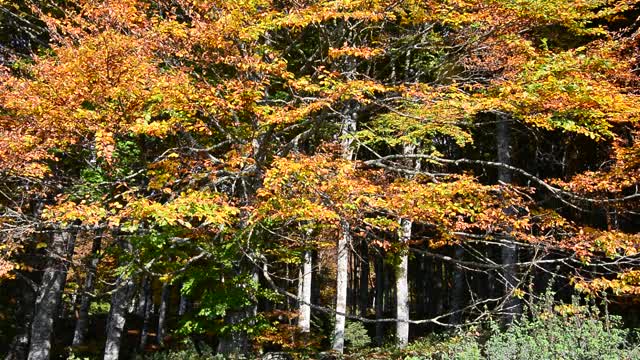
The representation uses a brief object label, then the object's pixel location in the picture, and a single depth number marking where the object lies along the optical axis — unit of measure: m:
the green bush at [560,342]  5.53
